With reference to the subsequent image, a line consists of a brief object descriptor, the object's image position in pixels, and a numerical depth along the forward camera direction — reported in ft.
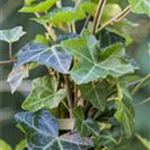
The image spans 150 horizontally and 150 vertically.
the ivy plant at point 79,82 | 2.26
